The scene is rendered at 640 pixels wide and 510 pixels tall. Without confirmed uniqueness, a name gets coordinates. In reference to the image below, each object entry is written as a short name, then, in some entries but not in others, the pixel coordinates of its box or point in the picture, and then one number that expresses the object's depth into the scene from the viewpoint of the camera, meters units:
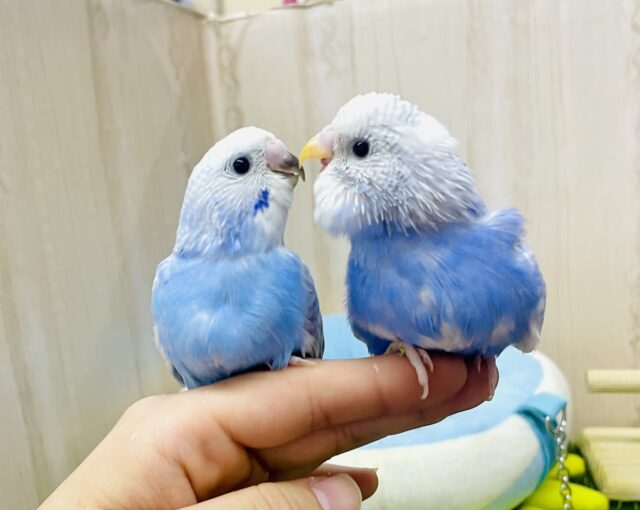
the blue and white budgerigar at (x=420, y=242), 0.13
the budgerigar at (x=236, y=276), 0.14
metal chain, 0.24
